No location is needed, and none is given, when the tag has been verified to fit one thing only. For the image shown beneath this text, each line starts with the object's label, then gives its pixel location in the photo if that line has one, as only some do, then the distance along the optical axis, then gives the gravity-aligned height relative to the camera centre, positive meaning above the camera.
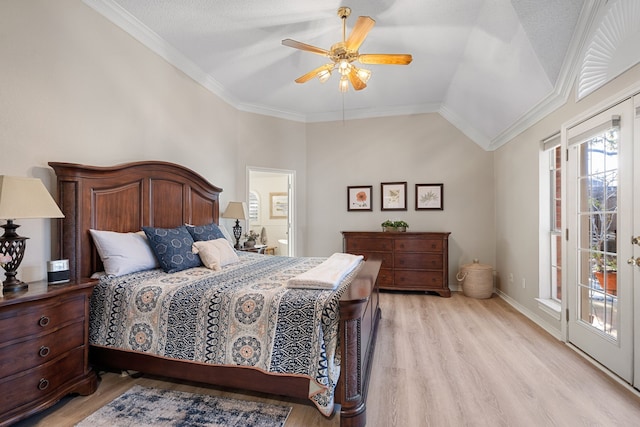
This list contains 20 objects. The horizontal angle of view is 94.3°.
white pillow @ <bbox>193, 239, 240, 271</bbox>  2.64 -0.36
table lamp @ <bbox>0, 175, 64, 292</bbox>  1.64 +0.03
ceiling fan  2.37 +1.40
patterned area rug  1.70 -1.19
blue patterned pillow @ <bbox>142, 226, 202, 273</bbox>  2.47 -0.30
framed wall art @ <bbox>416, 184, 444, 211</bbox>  4.89 +0.30
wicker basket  4.30 -0.98
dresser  4.43 -0.67
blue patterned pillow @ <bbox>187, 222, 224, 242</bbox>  3.02 -0.19
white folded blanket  1.89 -0.43
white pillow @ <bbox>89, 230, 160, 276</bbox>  2.27 -0.30
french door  2.04 -0.19
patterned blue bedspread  1.63 -0.66
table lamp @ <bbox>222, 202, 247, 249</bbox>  4.06 +0.03
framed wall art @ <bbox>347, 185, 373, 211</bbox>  5.16 +0.28
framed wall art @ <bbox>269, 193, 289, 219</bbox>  7.41 +0.22
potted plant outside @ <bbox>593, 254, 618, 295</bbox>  2.22 -0.46
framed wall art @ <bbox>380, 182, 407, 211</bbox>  5.02 +0.31
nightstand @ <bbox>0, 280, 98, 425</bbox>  1.55 -0.76
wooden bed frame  1.62 -0.25
